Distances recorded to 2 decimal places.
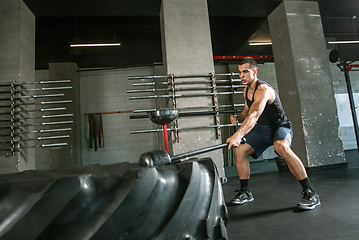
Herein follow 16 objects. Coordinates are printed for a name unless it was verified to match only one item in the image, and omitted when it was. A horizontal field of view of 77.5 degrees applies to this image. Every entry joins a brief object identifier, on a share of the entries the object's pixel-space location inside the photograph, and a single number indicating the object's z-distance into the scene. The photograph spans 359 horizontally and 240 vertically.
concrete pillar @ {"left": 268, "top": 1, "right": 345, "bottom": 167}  3.79
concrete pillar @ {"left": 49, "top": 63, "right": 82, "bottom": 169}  6.14
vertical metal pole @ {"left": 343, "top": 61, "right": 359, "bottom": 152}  4.77
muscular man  1.80
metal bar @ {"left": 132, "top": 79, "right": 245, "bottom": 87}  3.29
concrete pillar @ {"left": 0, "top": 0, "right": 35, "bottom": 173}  3.11
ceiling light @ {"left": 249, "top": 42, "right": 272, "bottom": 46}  6.80
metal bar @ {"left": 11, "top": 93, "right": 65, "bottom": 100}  3.11
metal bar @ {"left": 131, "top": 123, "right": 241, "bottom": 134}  3.20
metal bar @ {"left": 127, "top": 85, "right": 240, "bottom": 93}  3.34
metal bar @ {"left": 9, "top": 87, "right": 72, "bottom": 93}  3.10
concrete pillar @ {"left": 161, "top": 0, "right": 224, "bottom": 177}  3.31
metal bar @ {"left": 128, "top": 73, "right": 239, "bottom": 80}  3.31
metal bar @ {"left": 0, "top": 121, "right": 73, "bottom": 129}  3.06
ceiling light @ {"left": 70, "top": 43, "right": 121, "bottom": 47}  5.71
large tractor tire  0.70
